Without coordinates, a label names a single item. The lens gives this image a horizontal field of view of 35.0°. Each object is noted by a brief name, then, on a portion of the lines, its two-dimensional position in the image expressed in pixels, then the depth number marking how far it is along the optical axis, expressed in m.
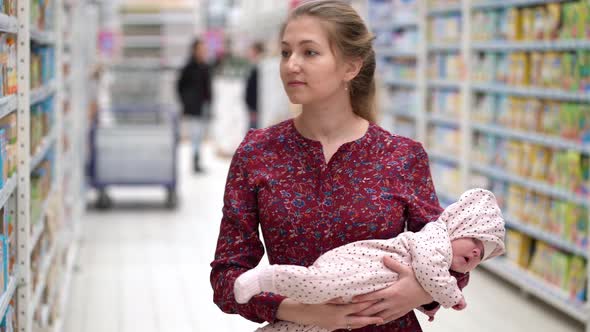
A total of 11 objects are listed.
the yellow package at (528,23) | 5.95
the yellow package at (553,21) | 5.49
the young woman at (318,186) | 2.10
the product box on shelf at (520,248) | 6.16
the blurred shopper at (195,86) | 12.21
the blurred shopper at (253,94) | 13.32
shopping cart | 9.28
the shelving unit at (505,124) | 5.39
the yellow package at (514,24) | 6.18
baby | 1.98
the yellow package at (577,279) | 5.21
